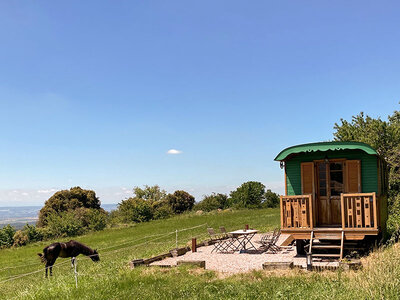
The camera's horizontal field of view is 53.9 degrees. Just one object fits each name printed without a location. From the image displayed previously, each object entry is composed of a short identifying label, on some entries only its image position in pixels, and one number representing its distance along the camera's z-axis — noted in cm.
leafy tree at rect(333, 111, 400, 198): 2092
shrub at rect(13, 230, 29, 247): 3192
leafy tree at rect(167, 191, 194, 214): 5447
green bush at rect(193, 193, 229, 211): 4697
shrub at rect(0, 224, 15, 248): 3300
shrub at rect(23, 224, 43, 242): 3244
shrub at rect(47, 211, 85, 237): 3288
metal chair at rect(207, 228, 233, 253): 1499
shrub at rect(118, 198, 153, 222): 3891
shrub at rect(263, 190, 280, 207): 4406
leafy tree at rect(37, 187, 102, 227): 5077
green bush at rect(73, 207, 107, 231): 3462
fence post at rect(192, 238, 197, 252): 1511
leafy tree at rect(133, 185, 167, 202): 6284
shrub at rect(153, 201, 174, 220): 4025
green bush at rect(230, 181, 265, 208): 4484
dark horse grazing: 1440
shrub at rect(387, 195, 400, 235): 1445
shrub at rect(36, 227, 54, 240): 3272
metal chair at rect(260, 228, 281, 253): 1419
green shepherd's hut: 1153
